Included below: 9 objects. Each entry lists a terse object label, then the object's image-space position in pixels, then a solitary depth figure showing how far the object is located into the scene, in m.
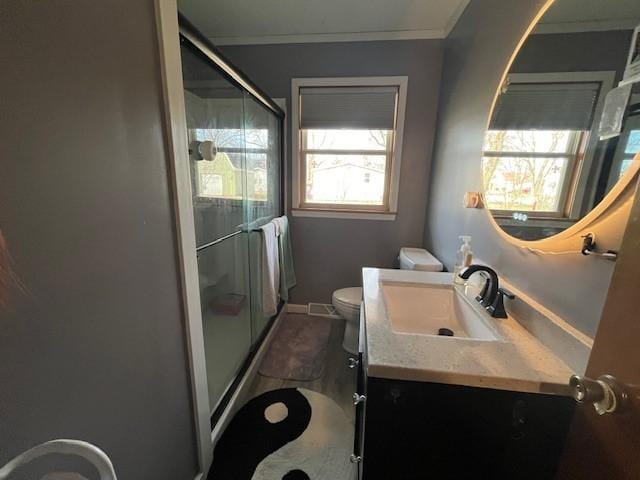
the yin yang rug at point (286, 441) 1.21
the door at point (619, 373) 0.43
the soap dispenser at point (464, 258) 1.24
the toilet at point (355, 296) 1.79
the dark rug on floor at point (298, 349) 1.86
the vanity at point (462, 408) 0.65
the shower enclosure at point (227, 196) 1.24
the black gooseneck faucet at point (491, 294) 0.95
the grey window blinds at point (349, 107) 2.18
